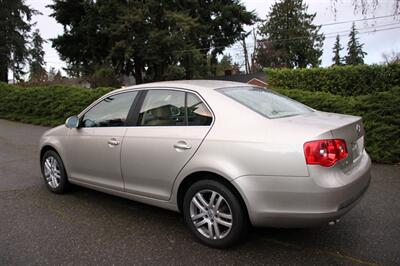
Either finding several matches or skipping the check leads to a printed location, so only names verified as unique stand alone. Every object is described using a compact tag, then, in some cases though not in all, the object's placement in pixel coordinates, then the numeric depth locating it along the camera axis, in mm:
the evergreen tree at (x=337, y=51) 72100
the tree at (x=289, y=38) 54188
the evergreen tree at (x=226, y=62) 81750
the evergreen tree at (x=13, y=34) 29547
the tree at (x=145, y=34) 29391
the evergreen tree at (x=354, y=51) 68125
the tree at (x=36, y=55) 31969
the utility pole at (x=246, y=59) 50084
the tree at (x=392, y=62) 10644
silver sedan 3078
